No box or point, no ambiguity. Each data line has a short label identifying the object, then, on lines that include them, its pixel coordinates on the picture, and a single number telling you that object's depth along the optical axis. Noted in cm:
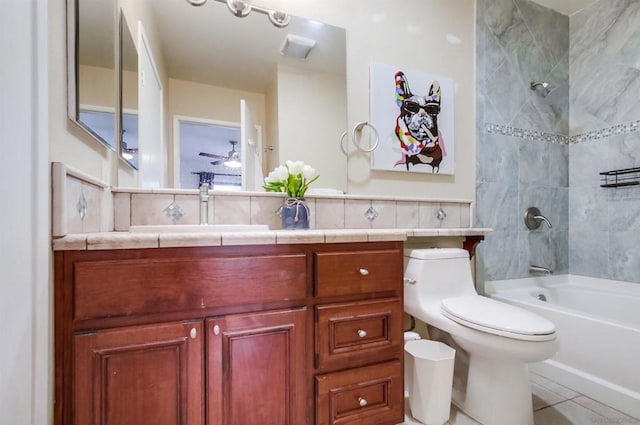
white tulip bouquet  153
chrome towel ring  181
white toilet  116
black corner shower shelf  212
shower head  231
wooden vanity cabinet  80
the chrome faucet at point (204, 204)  135
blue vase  146
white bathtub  142
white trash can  129
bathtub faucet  225
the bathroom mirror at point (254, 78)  150
